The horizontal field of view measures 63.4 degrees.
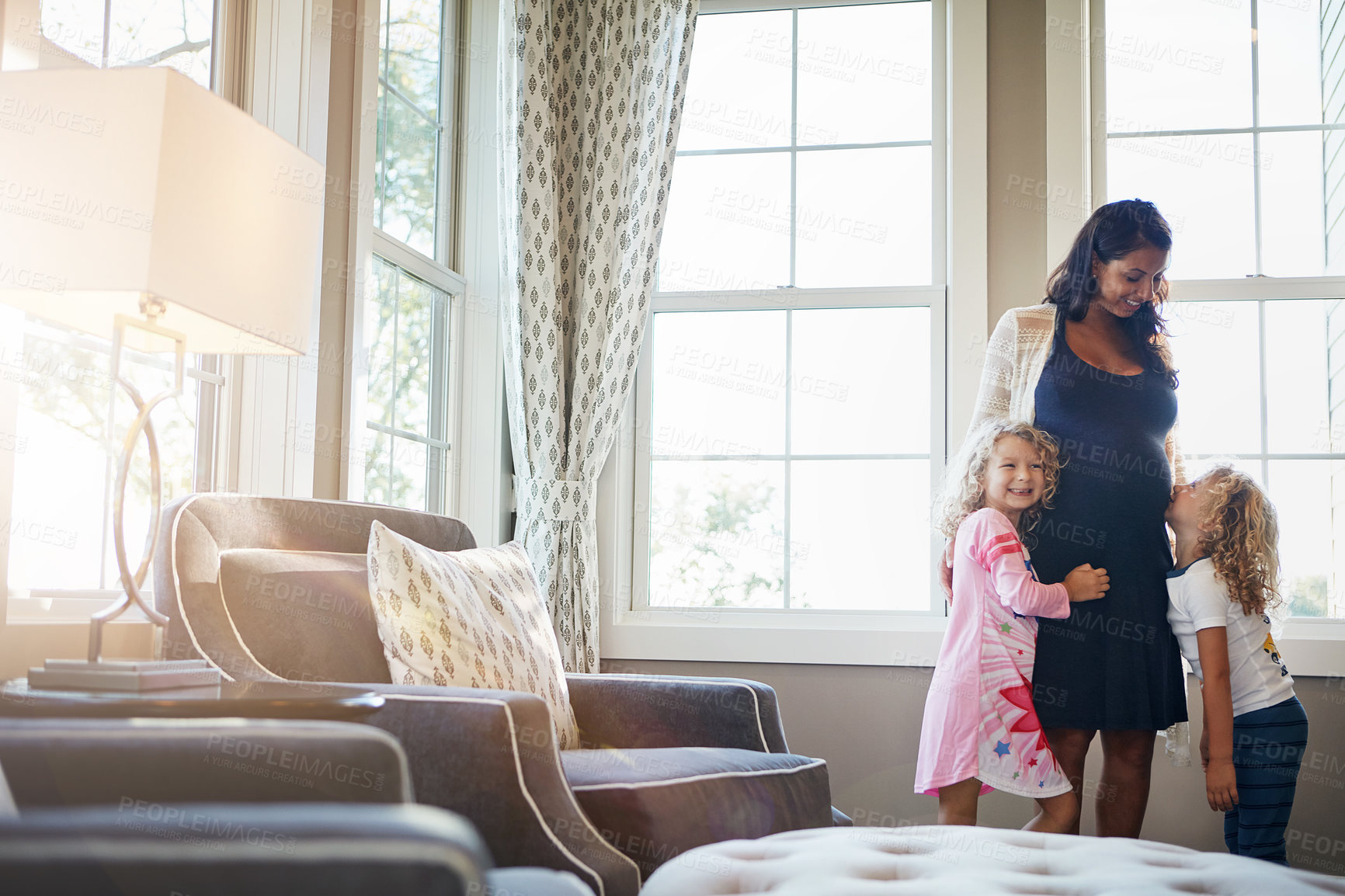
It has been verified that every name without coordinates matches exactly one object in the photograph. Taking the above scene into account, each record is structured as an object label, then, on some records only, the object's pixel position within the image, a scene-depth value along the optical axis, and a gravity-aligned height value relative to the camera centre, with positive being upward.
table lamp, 1.30 +0.37
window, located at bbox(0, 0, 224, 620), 1.77 +0.13
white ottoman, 1.20 -0.41
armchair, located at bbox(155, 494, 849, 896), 1.33 -0.31
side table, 1.22 -0.22
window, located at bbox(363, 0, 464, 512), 2.92 +0.71
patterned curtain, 3.22 +0.86
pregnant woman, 2.33 +0.04
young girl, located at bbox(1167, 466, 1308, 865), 2.29 -0.27
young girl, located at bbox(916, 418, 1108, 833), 2.29 -0.27
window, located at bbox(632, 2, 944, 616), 3.38 +0.63
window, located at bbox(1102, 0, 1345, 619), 3.14 +0.93
